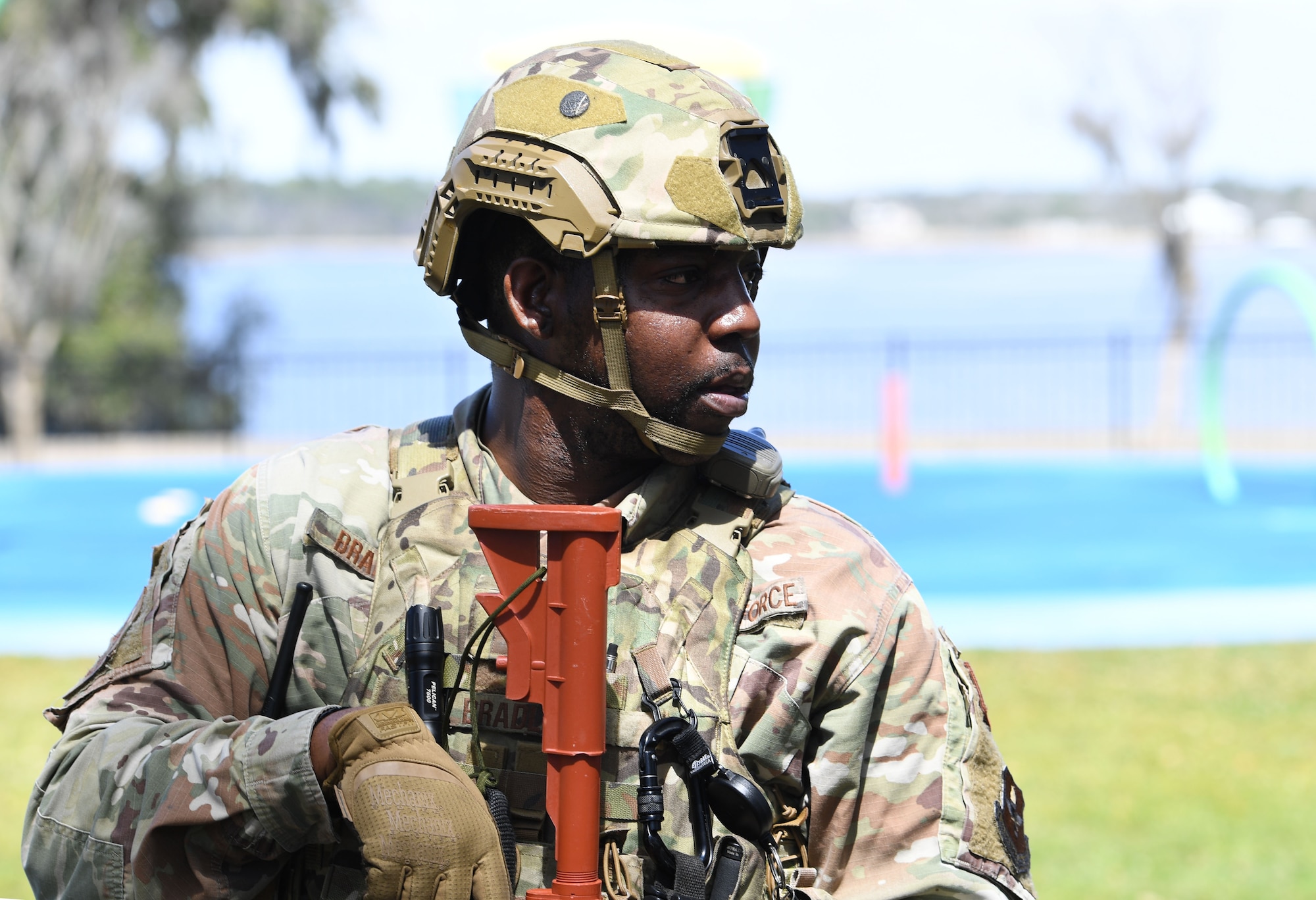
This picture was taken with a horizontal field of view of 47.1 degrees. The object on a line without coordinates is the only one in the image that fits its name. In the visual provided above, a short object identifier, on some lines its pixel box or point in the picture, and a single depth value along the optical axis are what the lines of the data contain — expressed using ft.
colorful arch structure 42.73
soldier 7.66
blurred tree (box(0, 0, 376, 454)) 62.80
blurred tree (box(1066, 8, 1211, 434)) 67.46
